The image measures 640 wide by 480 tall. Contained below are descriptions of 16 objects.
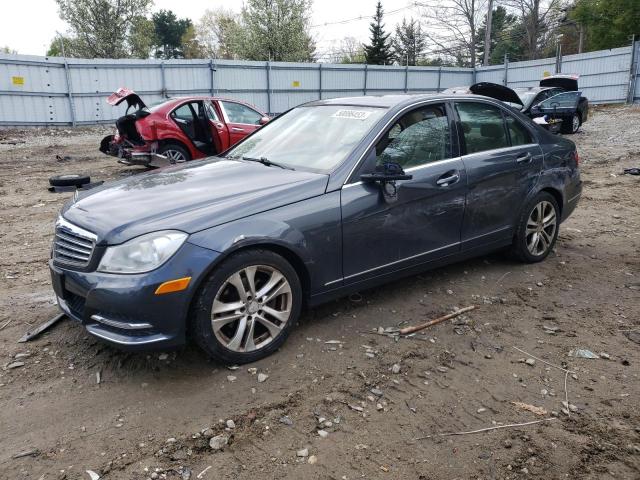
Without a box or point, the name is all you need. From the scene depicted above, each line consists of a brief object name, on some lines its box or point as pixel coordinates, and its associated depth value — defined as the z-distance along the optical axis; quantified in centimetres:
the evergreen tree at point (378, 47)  4550
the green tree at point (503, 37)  4853
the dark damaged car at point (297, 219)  298
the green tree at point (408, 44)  5122
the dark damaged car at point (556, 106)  1541
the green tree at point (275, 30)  3209
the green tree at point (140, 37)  3569
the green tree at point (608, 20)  2944
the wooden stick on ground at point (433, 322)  379
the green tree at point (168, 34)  5800
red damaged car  944
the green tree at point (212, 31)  6234
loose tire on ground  862
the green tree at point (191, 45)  6156
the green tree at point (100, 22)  3425
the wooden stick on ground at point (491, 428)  271
